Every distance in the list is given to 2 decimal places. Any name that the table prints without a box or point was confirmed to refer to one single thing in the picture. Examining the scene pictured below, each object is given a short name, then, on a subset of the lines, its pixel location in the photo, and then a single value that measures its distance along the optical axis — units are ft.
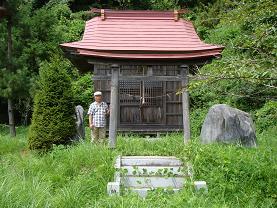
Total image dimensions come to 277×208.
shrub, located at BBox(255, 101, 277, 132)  48.50
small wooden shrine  34.96
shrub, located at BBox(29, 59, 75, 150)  32.91
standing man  36.94
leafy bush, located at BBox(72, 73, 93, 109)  64.23
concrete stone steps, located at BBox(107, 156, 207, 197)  24.10
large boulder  32.40
